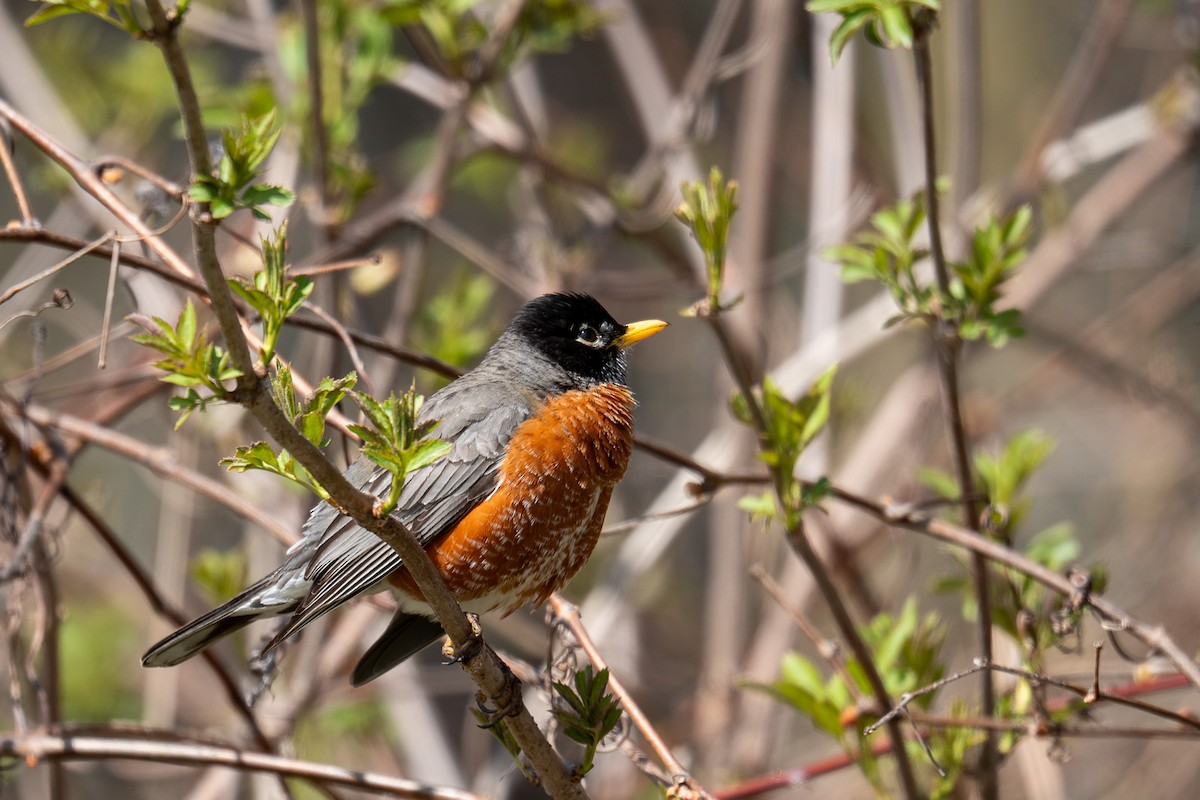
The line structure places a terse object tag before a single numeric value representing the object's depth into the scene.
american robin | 5.44
